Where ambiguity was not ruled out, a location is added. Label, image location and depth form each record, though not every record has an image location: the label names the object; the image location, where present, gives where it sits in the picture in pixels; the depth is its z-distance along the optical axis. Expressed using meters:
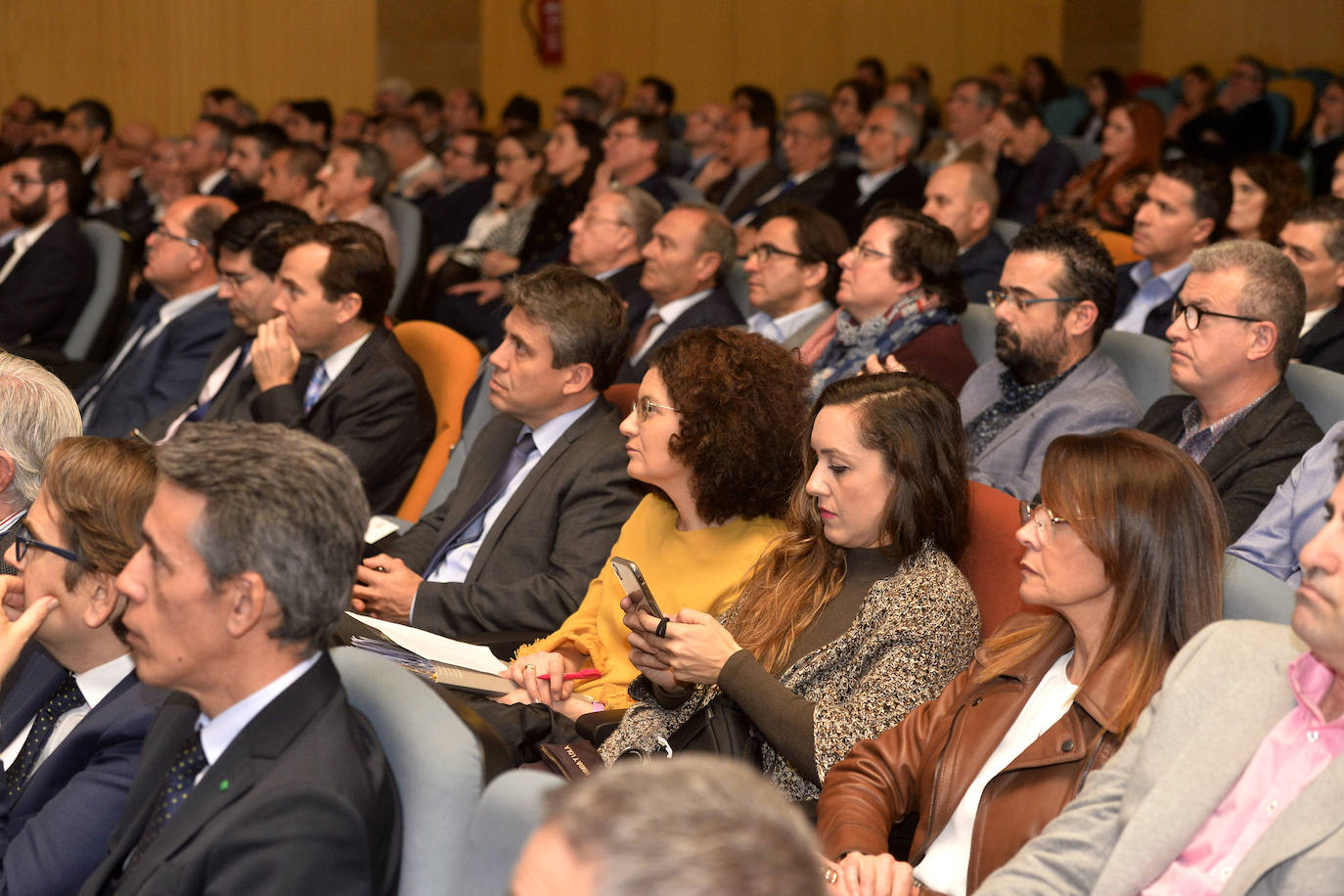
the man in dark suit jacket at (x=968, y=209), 5.12
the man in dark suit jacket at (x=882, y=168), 7.11
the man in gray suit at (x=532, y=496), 2.97
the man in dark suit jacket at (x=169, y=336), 4.64
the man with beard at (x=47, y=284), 5.57
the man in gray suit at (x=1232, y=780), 1.42
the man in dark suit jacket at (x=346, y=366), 3.72
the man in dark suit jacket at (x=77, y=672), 1.70
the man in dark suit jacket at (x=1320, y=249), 3.93
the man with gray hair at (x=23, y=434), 2.38
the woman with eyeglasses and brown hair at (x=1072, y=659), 1.79
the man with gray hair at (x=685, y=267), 4.73
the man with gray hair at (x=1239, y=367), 2.73
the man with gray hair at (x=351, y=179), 6.38
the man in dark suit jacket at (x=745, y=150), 8.43
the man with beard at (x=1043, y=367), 3.21
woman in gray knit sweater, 2.10
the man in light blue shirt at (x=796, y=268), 4.45
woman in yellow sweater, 2.55
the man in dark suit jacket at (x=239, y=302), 4.15
